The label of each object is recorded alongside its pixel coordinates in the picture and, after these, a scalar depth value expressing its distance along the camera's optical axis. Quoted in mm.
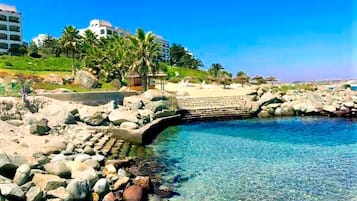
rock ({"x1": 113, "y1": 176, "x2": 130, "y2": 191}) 14022
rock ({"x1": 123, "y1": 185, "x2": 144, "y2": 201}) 12900
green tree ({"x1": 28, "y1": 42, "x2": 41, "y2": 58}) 90938
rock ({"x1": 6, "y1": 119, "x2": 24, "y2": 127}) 22206
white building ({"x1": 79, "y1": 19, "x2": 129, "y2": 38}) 135375
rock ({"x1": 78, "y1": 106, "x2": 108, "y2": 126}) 27703
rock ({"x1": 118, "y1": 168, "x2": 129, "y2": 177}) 15656
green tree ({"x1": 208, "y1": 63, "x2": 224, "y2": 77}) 108094
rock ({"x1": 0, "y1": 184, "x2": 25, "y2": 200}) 10828
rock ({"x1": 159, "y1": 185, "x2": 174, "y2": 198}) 14000
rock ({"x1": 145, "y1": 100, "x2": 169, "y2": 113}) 36259
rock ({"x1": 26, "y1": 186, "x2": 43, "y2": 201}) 10947
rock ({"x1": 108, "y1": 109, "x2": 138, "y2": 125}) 28125
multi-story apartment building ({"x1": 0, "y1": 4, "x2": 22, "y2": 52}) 97375
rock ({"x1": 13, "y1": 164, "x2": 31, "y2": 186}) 11984
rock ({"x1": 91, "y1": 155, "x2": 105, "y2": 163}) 17270
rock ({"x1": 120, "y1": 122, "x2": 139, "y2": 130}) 27000
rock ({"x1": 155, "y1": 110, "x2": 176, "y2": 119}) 36250
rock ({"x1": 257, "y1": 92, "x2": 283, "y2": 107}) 44625
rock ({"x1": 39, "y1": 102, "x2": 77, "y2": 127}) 25594
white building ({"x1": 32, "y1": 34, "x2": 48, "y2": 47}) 152150
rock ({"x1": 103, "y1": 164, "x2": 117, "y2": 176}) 15617
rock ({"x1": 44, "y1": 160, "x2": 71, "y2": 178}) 13469
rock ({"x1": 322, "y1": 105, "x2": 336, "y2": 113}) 40828
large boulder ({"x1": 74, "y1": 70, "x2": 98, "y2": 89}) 55844
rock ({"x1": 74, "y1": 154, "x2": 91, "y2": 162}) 16156
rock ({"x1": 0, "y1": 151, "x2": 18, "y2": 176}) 12492
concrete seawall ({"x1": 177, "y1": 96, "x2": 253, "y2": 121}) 42406
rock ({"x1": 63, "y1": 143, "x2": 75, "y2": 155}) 17631
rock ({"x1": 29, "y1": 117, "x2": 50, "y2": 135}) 21438
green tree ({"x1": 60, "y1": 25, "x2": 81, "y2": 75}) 67500
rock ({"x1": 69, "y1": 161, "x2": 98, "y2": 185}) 13380
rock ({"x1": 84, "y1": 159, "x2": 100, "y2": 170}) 15748
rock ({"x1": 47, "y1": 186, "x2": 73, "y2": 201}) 11409
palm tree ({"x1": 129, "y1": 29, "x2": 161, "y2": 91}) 50125
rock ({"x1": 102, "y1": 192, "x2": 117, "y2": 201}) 12539
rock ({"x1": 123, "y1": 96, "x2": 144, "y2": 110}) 35375
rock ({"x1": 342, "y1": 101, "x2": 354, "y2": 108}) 41500
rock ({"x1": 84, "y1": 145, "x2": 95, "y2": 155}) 18775
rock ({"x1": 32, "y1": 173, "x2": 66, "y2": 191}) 11895
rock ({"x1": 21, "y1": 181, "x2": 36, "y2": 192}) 11462
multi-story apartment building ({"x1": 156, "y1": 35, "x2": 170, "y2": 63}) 157238
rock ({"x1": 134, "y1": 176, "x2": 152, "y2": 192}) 14148
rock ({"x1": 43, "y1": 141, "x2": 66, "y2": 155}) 17547
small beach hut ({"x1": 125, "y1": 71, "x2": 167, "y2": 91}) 54344
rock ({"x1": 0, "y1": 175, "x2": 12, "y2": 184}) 11440
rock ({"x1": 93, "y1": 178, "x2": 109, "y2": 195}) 12875
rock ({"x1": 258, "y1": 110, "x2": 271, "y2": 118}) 42734
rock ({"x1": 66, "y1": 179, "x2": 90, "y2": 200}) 11891
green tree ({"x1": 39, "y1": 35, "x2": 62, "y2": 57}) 101188
